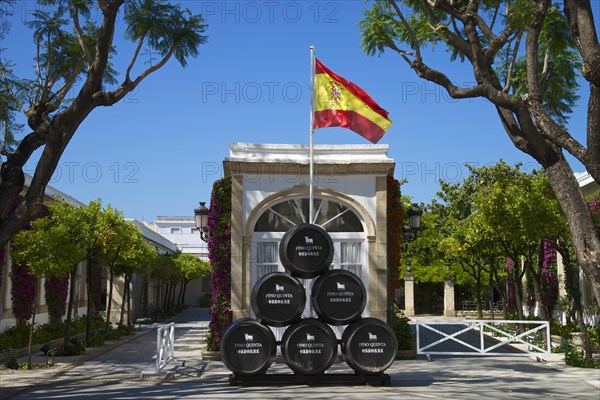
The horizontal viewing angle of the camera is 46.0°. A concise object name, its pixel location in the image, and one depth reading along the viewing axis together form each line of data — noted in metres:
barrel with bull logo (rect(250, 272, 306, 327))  12.54
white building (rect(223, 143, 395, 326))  16.80
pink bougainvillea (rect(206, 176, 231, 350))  16.94
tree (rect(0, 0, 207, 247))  11.65
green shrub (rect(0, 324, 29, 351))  18.12
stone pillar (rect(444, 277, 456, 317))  41.34
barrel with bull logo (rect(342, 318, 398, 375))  12.41
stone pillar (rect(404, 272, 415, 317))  42.31
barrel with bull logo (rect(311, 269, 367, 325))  12.67
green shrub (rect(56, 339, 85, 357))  18.36
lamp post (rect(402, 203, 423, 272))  18.97
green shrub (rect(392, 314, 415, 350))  17.52
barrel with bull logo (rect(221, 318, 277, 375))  12.35
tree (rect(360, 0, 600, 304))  10.51
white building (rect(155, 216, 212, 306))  64.56
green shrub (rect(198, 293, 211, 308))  57.69
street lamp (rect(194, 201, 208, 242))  18.55
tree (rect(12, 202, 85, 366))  16.12
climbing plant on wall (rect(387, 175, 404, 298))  17.48
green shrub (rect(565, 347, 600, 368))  15.60
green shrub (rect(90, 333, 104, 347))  21.22
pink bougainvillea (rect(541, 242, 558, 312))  27.48
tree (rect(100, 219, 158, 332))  21.45
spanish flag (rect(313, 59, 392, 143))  14.87
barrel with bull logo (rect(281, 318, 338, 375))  12.41
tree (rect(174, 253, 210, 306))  43.83
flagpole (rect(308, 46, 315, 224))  14.67
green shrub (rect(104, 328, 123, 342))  23.42
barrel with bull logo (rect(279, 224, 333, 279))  12.70
